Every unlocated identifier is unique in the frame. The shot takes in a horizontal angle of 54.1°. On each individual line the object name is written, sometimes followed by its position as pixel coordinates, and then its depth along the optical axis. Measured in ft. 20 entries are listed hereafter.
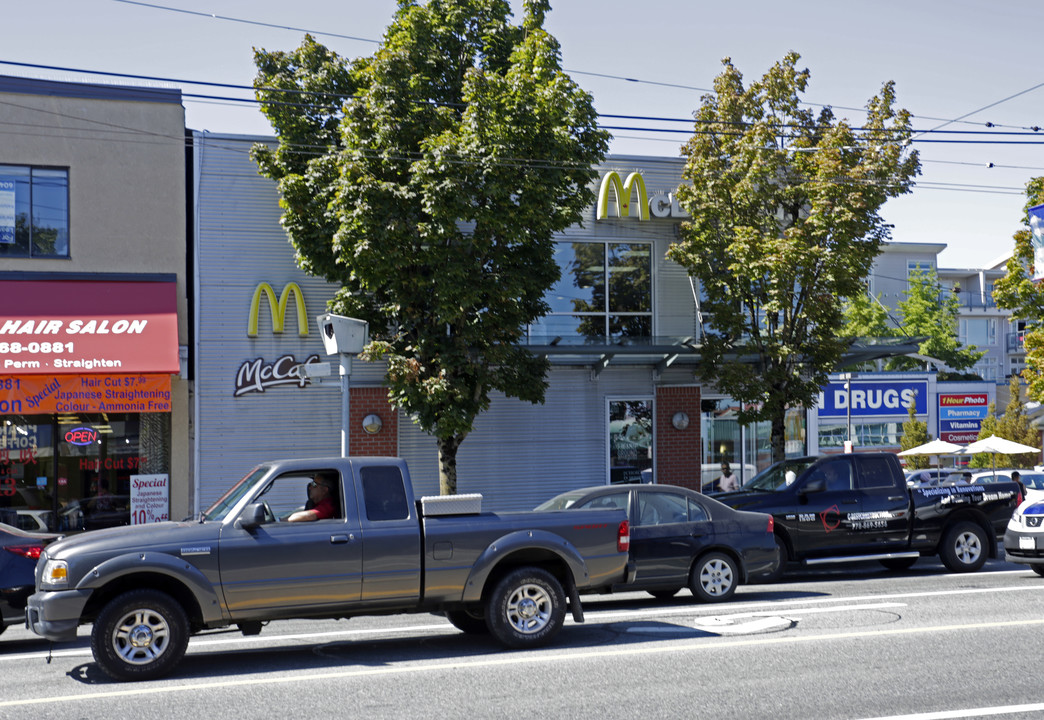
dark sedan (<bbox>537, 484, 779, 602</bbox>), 41.65
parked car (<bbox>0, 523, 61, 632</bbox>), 34.27
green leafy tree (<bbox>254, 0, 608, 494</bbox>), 54.39
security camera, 49.62
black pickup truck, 50.55
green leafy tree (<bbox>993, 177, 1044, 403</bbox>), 81.97
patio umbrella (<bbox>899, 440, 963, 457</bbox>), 94.93
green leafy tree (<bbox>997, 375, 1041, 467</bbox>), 134.00
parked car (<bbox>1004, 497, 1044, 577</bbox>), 47.00
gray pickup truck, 27.48
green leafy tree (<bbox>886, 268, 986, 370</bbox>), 174.09
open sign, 60.18
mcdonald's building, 63.93
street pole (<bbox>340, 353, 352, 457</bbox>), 47.65
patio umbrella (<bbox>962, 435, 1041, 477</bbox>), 91.15
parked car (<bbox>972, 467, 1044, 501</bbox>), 80.18
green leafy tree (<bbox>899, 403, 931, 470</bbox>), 117.60
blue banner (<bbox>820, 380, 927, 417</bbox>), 116.88
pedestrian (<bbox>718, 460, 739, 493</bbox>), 69.10
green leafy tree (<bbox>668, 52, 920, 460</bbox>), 62.23
